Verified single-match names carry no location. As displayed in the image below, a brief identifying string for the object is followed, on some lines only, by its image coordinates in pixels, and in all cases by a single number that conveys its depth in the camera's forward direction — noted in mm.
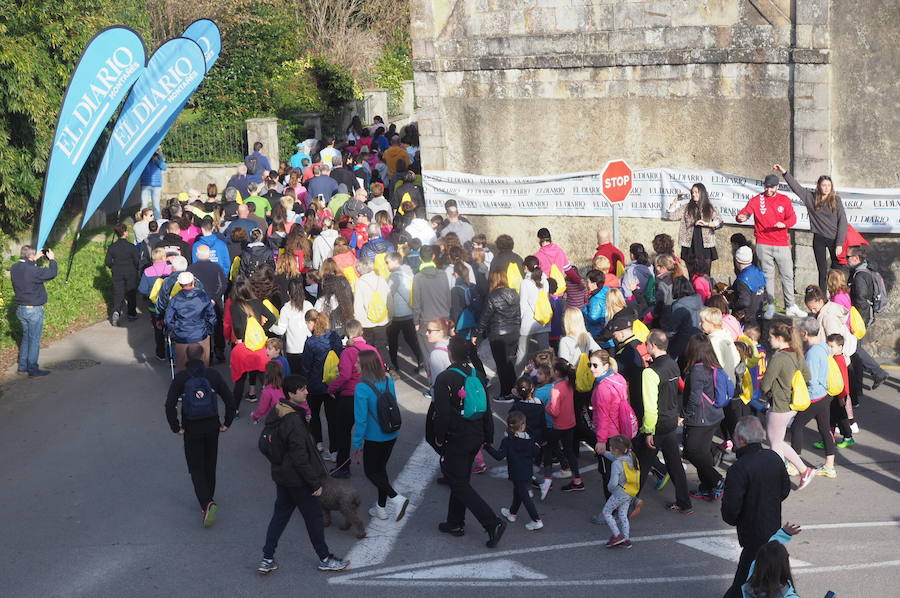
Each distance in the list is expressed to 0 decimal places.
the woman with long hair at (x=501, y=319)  12281
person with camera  14219
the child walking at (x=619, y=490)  9062
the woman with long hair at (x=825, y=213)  13492
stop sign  14094
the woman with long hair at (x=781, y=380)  9883
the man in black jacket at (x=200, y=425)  9641
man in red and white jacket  13898
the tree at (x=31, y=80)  17203
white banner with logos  14305
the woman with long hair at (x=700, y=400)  9586
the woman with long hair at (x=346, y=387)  10500
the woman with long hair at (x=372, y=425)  9531
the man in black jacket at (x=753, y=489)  7535
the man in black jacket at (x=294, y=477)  8664
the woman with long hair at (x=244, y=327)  12312
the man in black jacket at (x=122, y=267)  16438
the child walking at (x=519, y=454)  9227
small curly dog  9500
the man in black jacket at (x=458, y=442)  9188
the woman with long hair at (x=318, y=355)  11055
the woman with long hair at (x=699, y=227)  14383
